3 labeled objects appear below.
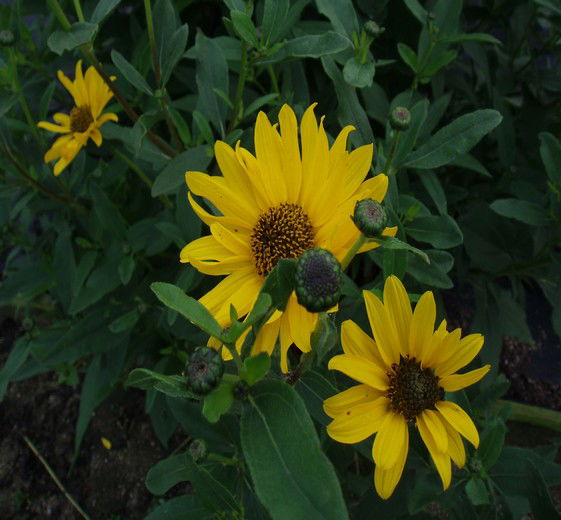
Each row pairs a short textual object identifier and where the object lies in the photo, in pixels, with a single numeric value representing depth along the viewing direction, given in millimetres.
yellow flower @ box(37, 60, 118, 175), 371
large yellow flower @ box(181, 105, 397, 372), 267
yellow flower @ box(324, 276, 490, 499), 255
